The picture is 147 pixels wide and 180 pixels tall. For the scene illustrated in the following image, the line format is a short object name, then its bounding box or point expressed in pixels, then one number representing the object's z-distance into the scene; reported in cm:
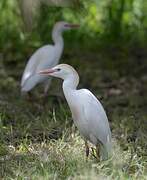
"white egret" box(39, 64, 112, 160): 1121
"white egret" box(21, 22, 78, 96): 1690
